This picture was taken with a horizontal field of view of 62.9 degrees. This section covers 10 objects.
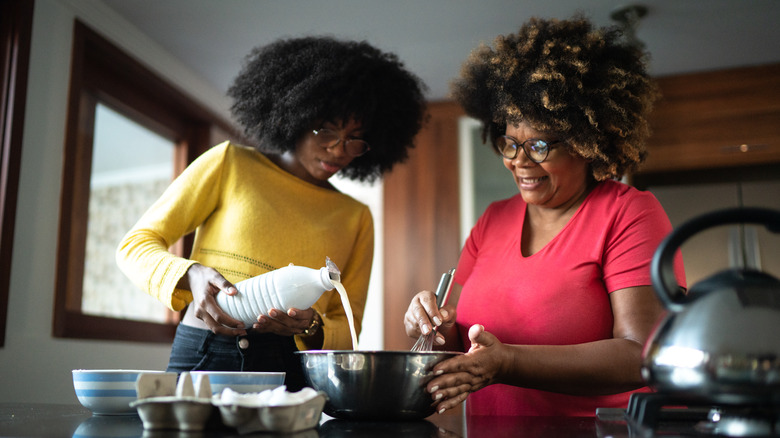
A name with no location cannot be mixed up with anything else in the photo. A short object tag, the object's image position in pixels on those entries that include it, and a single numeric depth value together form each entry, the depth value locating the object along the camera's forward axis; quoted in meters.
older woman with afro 1.14
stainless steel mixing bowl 0.91
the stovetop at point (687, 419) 0.67
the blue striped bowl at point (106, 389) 0.96
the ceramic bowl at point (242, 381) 0.91
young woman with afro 1.33
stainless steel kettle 0.62
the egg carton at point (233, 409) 0.74
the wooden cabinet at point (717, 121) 3.55
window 2.73
